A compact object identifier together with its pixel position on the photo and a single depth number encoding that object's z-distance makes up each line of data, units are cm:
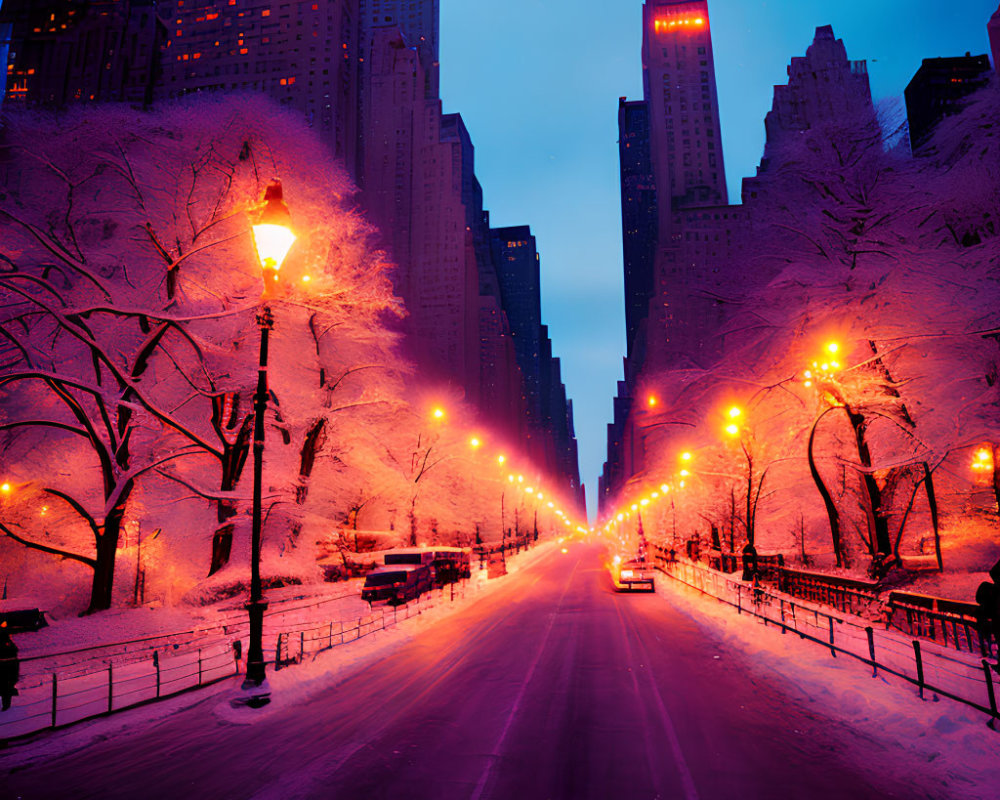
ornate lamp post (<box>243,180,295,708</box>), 955
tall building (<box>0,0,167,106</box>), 12875
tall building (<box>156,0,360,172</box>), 11525
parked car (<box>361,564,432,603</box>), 2403
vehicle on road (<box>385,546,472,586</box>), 2977
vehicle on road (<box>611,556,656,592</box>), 2731
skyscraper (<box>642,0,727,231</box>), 19600
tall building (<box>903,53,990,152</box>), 9962
